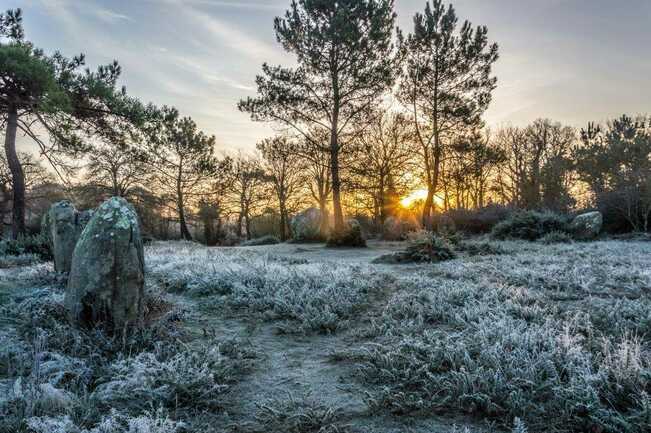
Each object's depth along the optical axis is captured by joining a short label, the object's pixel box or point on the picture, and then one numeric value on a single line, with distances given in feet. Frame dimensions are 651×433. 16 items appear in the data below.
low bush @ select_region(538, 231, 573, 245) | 44.24
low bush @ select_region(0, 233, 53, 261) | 30.25
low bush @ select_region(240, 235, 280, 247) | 75.64
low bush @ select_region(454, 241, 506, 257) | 34.12
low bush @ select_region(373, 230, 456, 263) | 30.81
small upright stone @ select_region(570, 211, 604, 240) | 50.67
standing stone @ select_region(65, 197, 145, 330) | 11.30
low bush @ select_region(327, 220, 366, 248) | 50.21
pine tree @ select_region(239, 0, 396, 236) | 48.29
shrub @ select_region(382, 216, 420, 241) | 68.49
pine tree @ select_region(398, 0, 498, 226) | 54.29
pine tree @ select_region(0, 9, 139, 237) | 35.24
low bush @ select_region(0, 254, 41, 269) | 25.81
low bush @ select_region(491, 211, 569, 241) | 48.92
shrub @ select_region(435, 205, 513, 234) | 64.13
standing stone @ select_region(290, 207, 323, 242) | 68.39
